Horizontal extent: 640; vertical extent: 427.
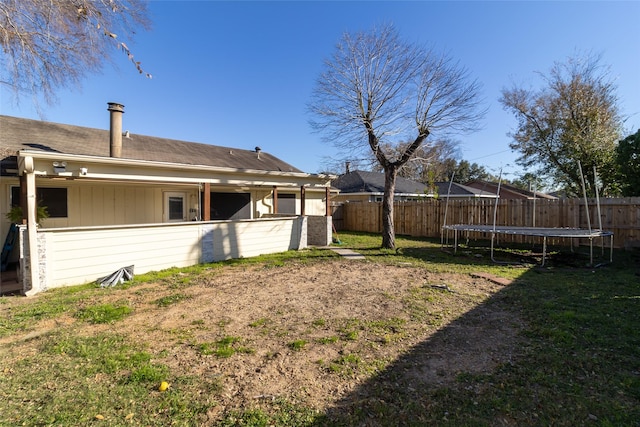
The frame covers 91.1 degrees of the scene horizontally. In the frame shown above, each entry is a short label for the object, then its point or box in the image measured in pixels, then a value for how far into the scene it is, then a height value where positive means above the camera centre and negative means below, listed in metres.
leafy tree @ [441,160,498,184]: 43.45 +5.09
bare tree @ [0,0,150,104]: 4.52 +2.61
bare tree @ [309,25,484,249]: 10.71 +4.07
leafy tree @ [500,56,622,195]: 15.84 +4.50
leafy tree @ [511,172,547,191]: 20.74 +2.06
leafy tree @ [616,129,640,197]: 10.25 +1.65
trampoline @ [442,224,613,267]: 8.05 -0.64
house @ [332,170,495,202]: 21.53 +1.42
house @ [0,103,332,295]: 6.10 +0.09
